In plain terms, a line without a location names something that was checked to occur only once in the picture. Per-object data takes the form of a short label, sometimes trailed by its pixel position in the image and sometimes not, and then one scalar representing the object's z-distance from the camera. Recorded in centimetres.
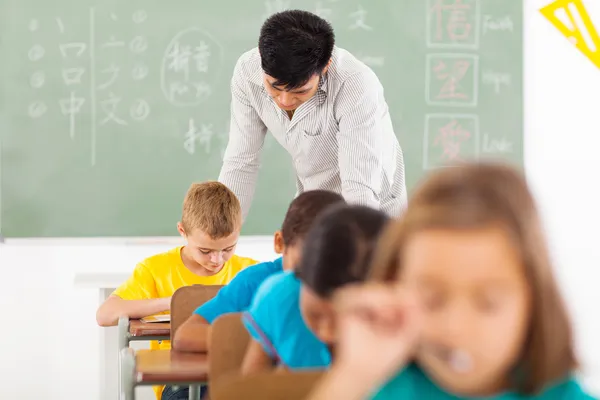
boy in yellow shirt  304
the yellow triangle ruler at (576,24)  462
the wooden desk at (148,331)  280
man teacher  249
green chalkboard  406
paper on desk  305
